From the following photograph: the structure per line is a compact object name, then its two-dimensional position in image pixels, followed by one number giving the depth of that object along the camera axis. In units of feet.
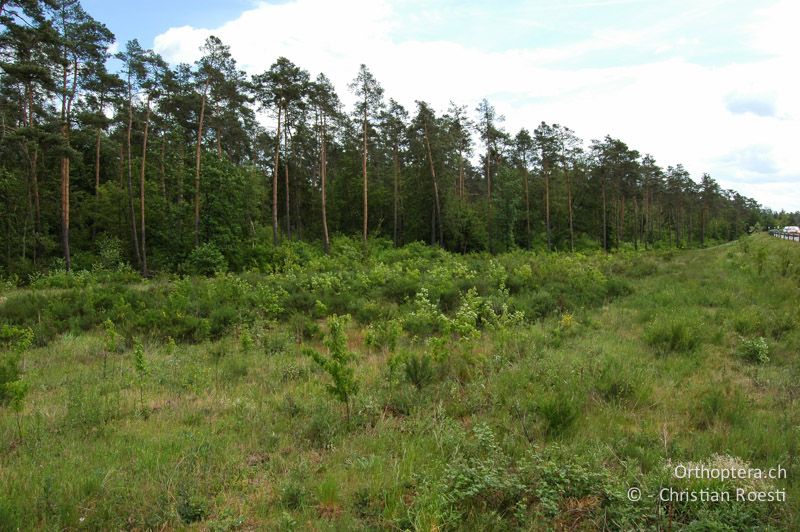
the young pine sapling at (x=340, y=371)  16.67
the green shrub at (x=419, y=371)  20.42
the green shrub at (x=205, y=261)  89.45
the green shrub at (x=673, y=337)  25.11
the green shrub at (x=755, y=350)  23.15
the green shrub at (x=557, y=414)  15.01
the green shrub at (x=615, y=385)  18.08
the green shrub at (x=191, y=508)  10.86
